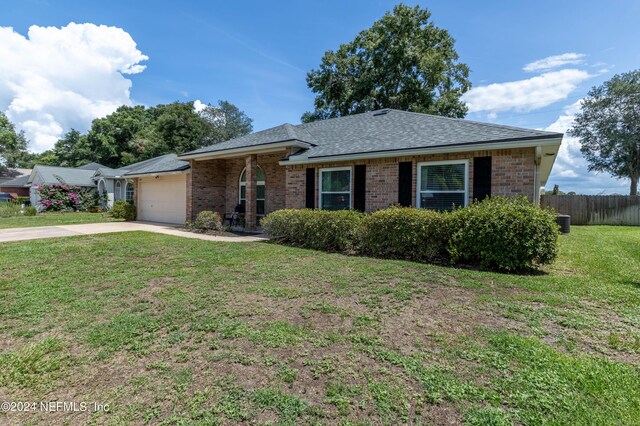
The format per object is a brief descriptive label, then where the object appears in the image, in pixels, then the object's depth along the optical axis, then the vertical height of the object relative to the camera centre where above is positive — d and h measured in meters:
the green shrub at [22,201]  27.45 -0.13
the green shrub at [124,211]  19.05 -0.66
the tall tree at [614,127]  27.00 +7.20
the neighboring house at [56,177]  27.97 +2.17
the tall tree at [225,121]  40.88 +11.19
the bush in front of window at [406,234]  7.25 -0.78
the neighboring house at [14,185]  37.41 +1.78
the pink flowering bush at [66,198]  25.29 +0.16
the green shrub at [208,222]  13.12 -0.89
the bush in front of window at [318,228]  8.70 -0.79
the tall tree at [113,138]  41.78 +8.63
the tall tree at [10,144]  38.88 +7.69
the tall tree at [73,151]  44.06 +7.59
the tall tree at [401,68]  25.25 +11.54
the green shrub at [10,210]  21.86 -0.76
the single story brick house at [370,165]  8.19 +1.32
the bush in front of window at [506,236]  6.18 -0.67
